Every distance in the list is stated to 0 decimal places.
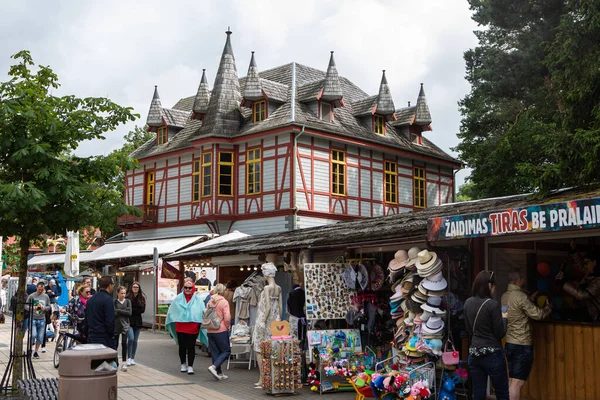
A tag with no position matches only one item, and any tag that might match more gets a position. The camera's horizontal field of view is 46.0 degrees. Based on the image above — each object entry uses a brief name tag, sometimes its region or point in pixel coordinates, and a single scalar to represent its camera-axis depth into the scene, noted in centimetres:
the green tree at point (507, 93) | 2605
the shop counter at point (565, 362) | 862
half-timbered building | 2839
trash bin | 701
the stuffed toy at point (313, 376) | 1154
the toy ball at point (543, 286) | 1052
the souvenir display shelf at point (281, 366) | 1108
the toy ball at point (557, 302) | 1036
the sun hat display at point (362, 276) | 1203
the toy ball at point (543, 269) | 1059
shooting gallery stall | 793
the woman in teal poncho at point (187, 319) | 1339
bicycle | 1366
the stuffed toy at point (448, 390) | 945
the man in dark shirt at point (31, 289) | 1805
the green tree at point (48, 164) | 988
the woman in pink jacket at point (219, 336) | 1268
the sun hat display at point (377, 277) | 1193
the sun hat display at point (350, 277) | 1219
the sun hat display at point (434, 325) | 959
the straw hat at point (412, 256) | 1027
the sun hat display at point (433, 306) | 959
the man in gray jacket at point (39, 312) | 1583
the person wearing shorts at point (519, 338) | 845
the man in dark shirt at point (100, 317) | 1052
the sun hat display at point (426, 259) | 982
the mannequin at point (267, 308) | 1237
